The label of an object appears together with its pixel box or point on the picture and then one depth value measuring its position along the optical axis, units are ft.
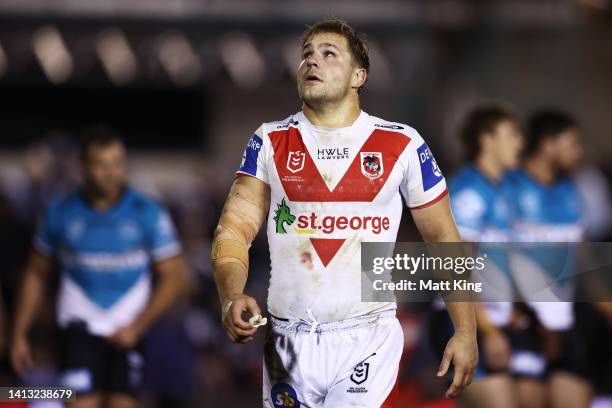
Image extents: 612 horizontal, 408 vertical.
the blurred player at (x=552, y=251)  47.72
